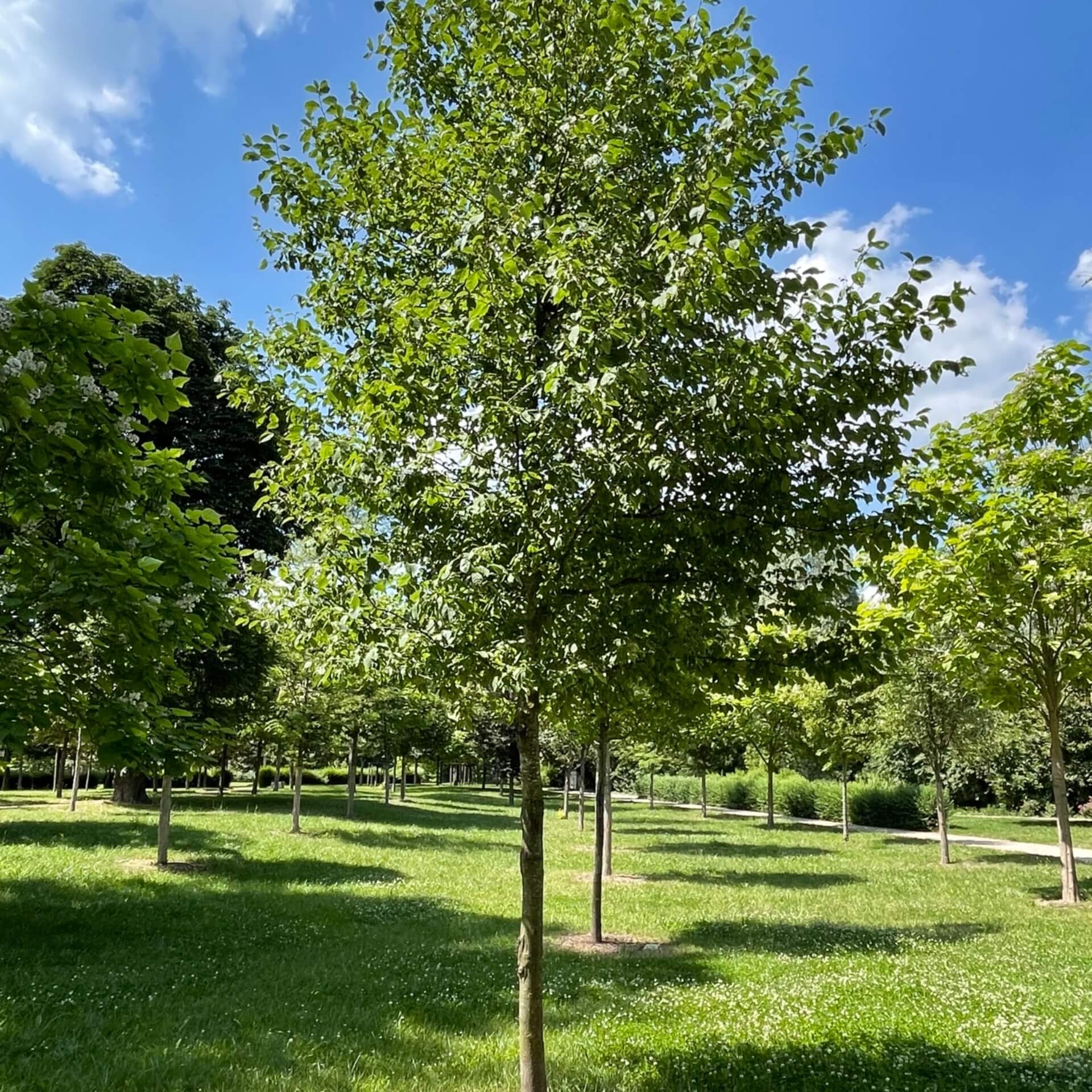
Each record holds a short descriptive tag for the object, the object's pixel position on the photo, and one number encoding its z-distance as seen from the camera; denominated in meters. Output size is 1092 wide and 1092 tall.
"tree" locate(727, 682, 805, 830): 26.70
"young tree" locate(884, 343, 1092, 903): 10.97
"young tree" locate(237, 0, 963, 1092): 3.93
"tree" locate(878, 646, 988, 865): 18.97
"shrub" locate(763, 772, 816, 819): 38.38
